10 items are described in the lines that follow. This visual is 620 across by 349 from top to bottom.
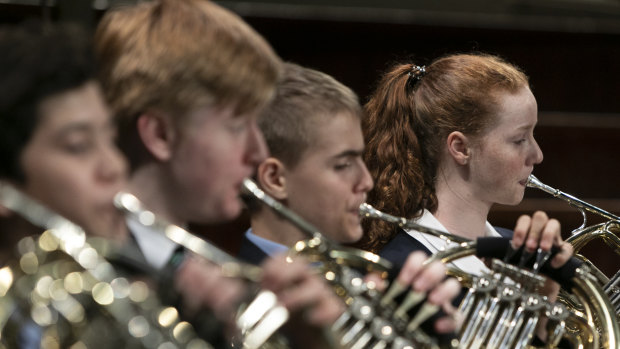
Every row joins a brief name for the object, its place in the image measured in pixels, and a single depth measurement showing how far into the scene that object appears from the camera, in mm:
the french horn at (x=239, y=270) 4193
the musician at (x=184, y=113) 4302
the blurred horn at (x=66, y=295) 4109
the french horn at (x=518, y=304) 4533
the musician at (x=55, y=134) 4142
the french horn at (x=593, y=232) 4944
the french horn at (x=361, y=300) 4350
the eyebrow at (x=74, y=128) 4151
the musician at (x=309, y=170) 4536
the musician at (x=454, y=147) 4934
